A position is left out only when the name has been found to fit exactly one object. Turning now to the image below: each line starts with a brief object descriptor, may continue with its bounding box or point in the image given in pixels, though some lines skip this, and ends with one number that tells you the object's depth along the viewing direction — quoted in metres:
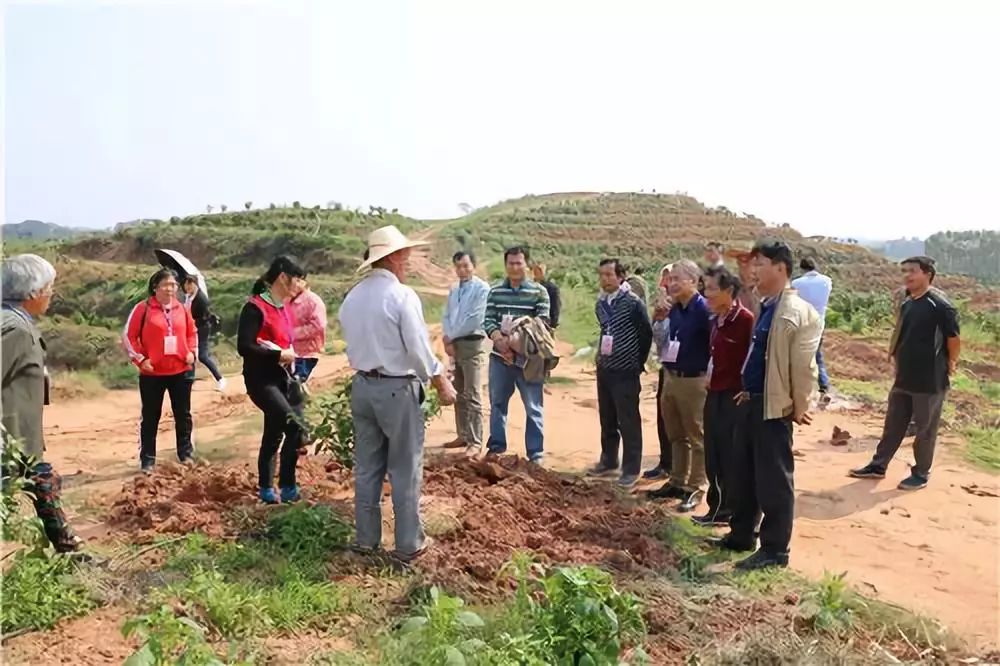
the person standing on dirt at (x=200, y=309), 8.08
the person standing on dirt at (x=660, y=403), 6.76
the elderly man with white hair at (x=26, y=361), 3.98
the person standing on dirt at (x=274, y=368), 5.52
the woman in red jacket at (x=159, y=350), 6.41
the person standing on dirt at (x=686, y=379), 6.06
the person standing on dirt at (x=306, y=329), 7.02
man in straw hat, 4.50
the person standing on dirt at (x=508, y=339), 6.87
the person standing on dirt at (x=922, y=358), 6.72
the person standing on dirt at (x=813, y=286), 8.64
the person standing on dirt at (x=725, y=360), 5.47
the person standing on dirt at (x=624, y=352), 6.55
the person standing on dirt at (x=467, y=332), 7.06
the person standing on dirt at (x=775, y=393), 4.81
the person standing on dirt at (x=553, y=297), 9.39
